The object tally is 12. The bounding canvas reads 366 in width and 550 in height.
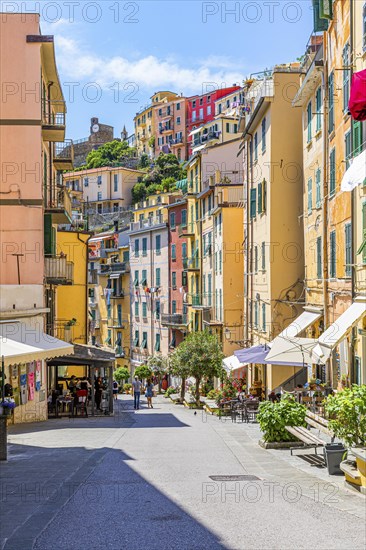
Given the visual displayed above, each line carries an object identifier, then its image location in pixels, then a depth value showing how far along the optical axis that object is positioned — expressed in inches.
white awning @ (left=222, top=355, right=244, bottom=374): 1213.7
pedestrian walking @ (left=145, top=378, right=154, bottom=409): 1477.6
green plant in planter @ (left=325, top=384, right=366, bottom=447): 516.4
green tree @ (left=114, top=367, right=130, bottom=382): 2546.8
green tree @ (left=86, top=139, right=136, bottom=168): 5659.5
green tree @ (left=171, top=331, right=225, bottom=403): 1542.8
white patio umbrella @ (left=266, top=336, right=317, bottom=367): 949.8
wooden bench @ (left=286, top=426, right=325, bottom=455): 605.3
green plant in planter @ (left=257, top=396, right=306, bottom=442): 688.4
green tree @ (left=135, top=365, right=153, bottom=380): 2206.0
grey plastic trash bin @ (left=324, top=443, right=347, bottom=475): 550.6
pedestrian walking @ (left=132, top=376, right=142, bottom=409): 1407.5
